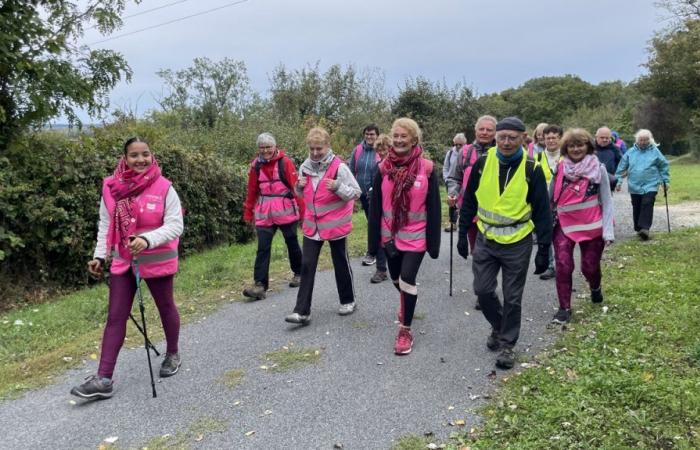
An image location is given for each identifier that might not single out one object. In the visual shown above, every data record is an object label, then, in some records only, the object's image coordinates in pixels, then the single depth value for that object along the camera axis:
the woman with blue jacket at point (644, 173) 9.40
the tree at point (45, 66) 8.01
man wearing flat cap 4.57
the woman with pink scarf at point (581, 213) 5.68
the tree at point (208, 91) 27.97
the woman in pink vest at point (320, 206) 5.75
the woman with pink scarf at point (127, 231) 4.36
